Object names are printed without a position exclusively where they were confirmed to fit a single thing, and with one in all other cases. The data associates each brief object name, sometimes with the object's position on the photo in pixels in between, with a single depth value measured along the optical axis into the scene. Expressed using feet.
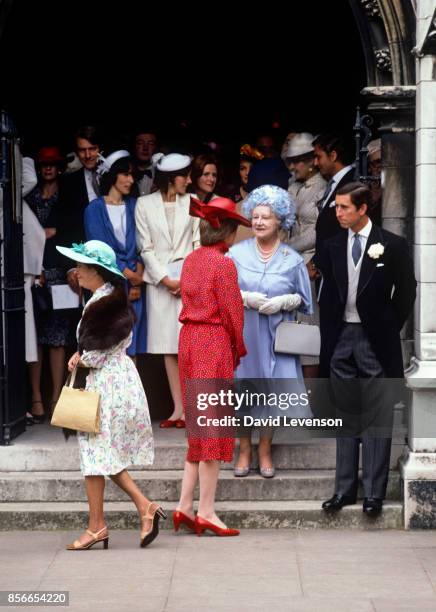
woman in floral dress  55.26
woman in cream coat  67.46
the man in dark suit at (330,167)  65.00
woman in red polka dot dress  57.62
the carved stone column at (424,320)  59.52
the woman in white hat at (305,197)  68.23
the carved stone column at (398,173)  62.13
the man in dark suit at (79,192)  70.54
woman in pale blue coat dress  61.72
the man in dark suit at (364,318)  59.00
